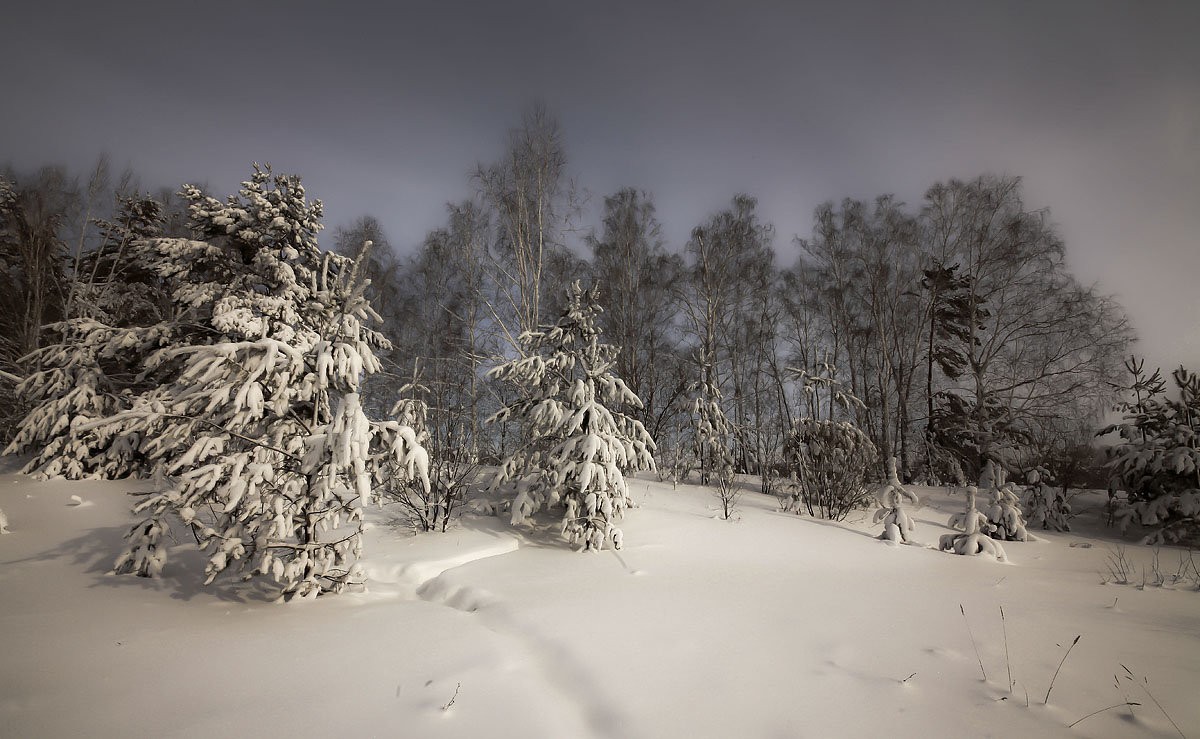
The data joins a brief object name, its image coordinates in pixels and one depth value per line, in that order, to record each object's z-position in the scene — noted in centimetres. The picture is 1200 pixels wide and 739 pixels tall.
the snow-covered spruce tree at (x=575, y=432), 631
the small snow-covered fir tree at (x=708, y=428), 1116
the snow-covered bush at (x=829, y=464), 912
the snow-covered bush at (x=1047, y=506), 1012
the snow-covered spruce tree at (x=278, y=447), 378
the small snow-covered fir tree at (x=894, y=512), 737
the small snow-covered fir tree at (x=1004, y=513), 836
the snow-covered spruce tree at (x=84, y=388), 877
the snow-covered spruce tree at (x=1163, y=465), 847
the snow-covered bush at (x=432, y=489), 693
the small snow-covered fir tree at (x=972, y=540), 656
